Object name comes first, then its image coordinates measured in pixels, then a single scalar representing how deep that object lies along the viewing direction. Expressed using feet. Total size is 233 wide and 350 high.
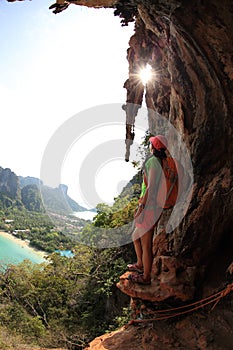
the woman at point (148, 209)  12.98
